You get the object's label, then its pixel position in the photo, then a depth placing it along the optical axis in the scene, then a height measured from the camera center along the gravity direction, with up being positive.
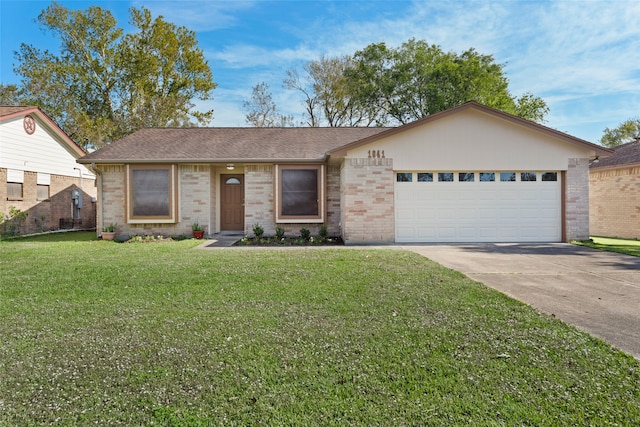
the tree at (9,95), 25.63 +8.77
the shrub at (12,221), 14.08 -0.25
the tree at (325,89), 28.50 +10.07
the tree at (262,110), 28.61 +8.35
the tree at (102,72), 24.91 +10.18
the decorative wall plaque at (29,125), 15.24 +3.91
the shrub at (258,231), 12.33 -0.60
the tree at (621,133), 36.38 +8.37
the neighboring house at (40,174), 14.45 +1.87
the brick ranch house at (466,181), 11.06 +0.99
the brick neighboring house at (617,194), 14.10 +0.75
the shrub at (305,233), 12.37 -0.68
